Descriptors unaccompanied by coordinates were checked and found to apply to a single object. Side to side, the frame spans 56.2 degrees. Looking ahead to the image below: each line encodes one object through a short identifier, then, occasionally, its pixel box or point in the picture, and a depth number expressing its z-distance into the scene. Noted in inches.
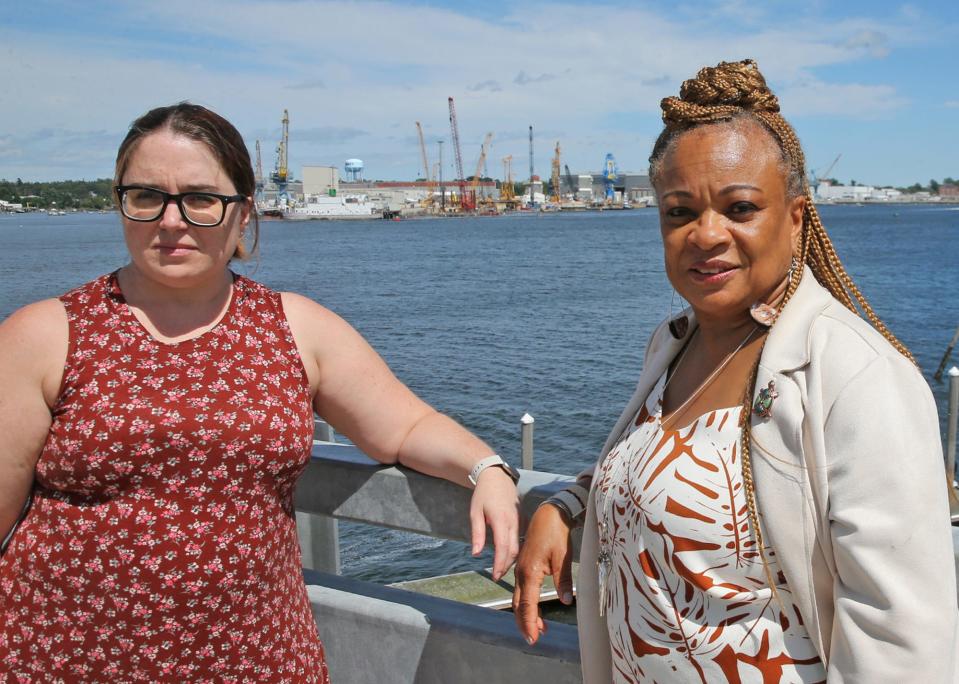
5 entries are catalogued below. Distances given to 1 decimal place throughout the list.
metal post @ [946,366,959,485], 532.7
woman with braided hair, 58.2
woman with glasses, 79.7
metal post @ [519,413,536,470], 448.5
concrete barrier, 95.1
